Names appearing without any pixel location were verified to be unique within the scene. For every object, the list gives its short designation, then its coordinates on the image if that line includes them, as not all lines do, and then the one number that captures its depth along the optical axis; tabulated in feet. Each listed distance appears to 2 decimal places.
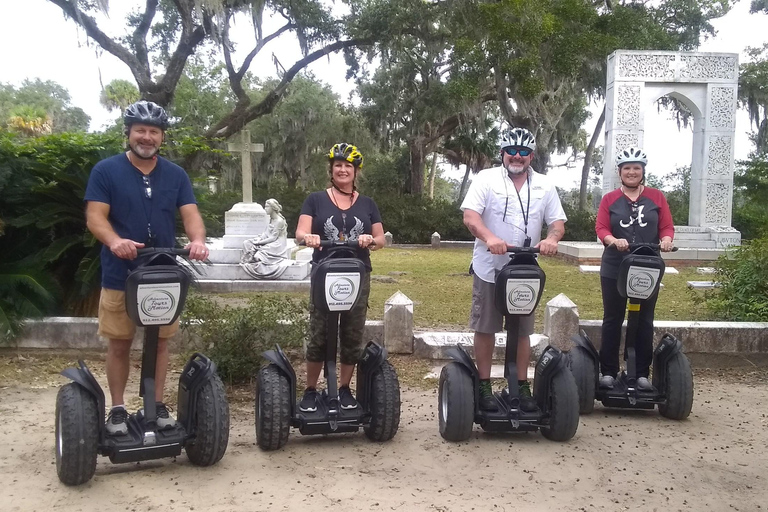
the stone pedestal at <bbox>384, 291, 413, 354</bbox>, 18.17
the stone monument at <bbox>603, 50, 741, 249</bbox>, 46.78
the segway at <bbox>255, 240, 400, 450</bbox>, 11.23
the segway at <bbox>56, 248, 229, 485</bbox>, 9.78
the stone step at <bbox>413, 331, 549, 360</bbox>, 17.98
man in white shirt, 12.55
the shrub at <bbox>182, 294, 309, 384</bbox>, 15.79
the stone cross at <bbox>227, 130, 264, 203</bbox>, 37.90
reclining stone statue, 31.50
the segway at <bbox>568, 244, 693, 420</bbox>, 13.35
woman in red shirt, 14.06
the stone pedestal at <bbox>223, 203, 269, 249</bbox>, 34.09
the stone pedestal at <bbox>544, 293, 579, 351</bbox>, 18.25
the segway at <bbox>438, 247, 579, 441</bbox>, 11.83
